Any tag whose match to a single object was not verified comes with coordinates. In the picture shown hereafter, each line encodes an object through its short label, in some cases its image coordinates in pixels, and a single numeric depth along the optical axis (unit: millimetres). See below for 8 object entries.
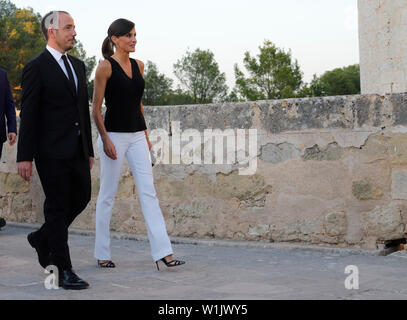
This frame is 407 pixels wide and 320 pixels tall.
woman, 4000
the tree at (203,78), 60562
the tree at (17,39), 46094
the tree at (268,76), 45906
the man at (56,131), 3465
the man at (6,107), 4659
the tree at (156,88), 62938
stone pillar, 11375
